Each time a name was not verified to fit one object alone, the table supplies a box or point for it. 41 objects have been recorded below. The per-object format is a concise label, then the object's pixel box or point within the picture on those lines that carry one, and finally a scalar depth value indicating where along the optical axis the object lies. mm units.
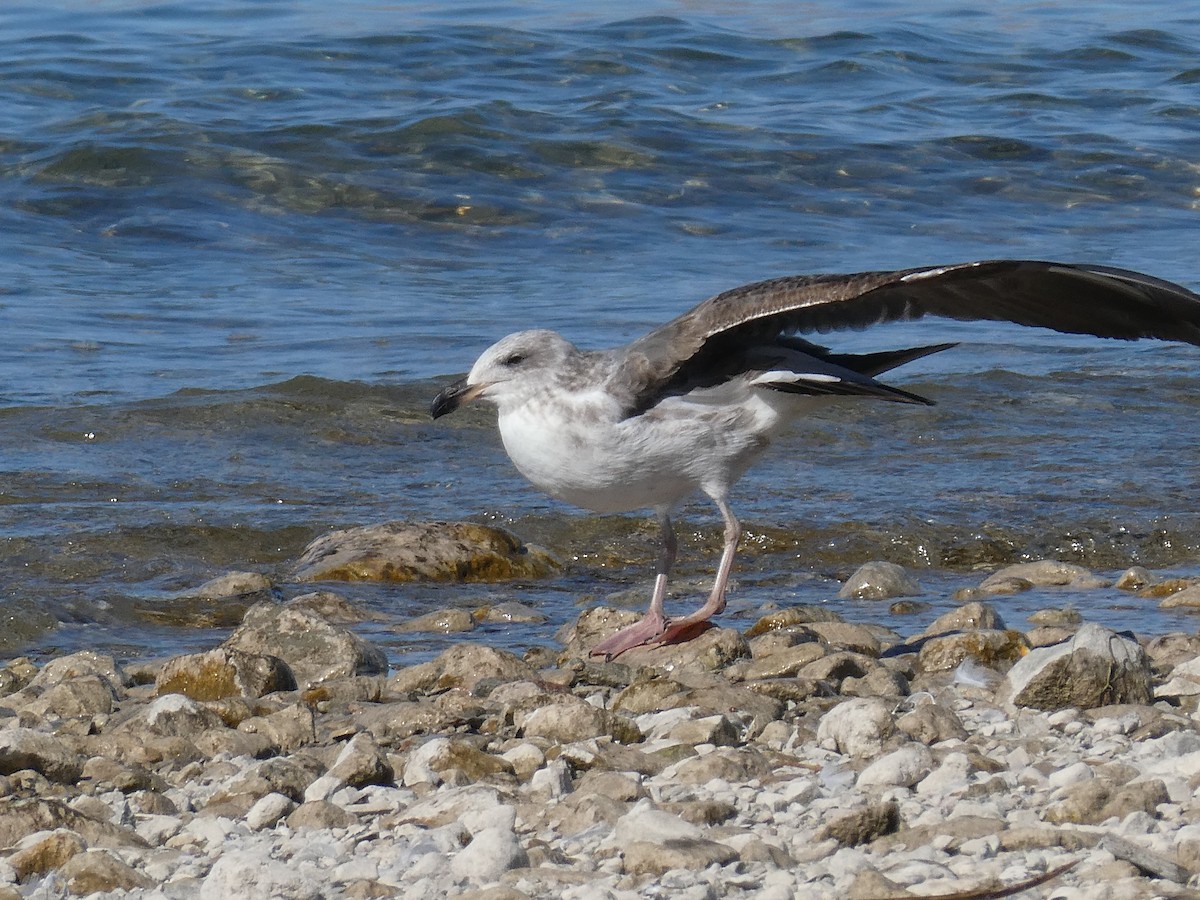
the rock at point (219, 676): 10406
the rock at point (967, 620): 11445
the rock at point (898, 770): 8062
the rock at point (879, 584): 13305
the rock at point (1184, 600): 12422
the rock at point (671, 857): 6930
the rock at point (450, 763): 8477
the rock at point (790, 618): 11734
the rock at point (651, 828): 7176
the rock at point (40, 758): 8687
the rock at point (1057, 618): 11828
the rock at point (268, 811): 7914
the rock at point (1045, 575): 13469
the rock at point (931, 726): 8852
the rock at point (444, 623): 12555
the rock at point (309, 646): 10984
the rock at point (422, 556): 14211
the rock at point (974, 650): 10594
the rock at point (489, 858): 7008
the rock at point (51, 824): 7629
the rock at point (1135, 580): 13266
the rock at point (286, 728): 9359
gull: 10555
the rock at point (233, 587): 13547
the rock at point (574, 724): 9055
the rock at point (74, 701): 10008
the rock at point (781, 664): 10281
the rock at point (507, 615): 12875
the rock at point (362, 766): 8375
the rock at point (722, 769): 8242
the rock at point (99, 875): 7160
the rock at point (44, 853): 7344
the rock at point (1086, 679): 9266
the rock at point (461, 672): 10539
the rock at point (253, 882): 6926
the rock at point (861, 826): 7262
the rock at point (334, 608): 12805
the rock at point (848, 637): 11031
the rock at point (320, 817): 7840
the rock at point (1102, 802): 7367
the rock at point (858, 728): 8641
